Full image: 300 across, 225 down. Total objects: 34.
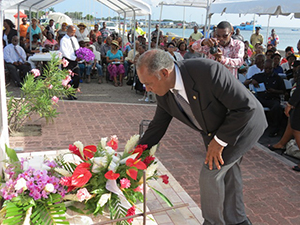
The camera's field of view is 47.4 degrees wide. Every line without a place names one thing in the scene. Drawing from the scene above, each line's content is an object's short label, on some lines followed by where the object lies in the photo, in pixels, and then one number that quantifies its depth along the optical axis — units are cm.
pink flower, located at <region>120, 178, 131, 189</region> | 277
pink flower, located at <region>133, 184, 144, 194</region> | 305
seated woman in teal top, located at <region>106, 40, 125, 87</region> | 1213
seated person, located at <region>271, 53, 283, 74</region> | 907
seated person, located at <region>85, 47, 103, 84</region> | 1212
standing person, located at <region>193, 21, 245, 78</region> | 487
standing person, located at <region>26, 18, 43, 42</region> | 1437
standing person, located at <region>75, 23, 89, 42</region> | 1338
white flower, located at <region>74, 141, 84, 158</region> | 324
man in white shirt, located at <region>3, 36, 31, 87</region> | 1071
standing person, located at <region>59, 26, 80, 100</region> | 941
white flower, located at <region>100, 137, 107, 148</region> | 341
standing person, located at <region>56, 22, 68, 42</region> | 1333
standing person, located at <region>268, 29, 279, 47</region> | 1772
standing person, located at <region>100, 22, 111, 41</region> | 1890
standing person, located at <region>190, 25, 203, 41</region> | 1767
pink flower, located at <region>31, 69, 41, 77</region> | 643
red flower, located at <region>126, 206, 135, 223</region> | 267
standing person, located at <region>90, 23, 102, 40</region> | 1785
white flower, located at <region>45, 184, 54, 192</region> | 274
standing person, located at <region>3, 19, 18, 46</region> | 1258
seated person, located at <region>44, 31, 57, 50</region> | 1314
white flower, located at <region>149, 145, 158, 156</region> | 327
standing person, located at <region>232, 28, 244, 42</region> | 1635
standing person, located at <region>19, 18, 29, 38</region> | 1553
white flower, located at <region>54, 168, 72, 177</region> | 293
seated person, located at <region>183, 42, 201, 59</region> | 1061
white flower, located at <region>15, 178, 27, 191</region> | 265
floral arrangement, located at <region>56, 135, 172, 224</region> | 280
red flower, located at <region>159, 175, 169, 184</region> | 313
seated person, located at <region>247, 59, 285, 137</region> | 720
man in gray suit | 257
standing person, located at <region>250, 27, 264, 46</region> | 1808
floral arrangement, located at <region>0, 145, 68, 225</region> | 265
